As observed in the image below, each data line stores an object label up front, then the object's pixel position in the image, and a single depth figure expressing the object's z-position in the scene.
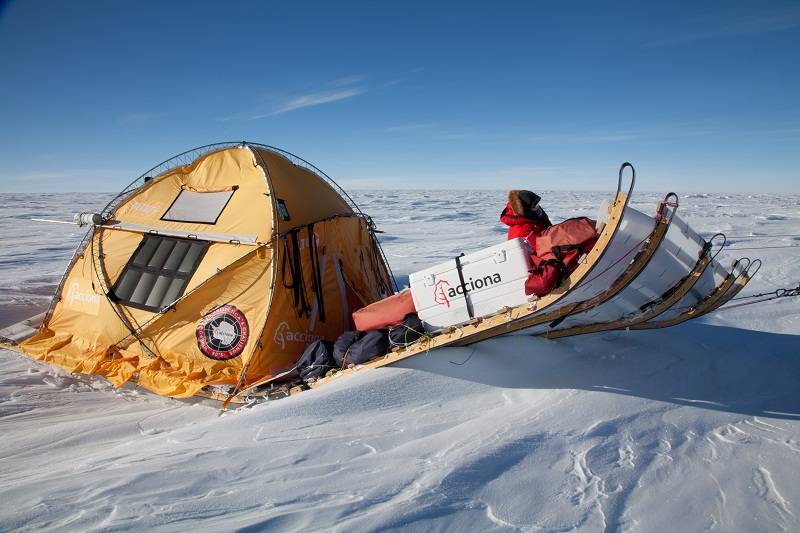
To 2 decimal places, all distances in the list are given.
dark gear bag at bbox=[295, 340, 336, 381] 4.70
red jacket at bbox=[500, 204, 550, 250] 4.18
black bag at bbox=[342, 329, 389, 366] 4.42
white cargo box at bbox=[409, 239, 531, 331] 3.91
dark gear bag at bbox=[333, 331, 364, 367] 4.67
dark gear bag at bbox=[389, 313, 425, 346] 4.34
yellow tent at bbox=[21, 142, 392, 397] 5.04
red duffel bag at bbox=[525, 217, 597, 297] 3.67
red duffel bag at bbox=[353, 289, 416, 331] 4.58
